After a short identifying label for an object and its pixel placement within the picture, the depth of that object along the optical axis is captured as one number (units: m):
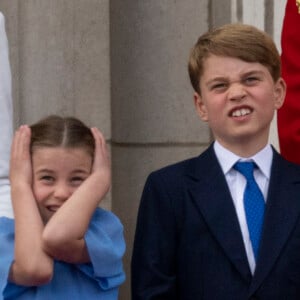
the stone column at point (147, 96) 10.09
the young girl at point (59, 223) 6.21
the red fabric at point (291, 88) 7.11
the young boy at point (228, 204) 6.59
